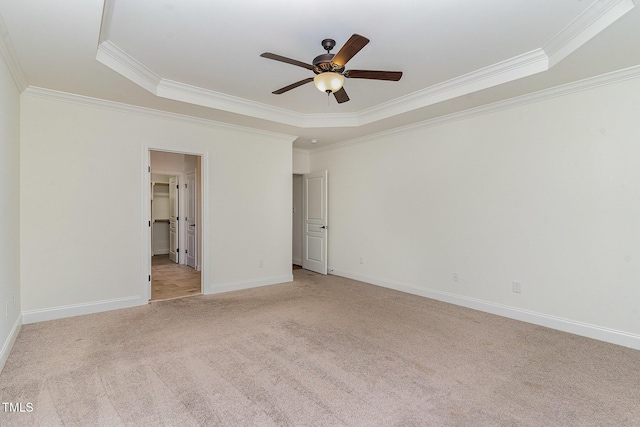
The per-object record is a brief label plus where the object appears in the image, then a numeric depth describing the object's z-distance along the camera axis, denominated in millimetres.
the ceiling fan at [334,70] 2461
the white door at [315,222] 6480
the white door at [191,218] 6854
